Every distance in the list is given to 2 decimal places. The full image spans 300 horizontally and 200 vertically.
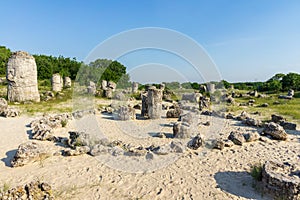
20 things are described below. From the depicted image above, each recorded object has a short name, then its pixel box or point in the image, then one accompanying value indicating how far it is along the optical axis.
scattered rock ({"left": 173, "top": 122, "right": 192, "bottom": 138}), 8.26
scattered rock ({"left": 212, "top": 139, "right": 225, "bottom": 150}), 6.90
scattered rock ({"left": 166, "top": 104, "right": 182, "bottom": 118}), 12.31
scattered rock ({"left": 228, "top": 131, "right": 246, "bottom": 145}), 7.40
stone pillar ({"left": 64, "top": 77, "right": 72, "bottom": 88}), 27.94
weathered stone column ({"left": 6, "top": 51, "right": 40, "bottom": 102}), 14.22
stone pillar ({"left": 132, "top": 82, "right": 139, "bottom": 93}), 29.32
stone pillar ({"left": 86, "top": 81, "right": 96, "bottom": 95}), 22.38
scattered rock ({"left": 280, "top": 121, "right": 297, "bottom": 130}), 9.55
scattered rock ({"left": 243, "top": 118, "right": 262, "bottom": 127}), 10.30
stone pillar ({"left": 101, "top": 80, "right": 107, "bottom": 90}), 28.09
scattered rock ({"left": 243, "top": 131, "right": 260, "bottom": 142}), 7.71
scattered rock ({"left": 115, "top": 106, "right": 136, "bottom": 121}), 11.45
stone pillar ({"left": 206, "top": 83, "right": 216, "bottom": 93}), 28.22
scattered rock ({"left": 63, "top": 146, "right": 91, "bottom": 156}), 6.16
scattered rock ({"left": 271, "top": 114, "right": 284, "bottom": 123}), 10.72
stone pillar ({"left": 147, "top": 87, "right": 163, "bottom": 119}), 11.91
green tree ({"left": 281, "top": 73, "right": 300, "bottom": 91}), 32.12
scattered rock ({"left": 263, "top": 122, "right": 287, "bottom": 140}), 8.07
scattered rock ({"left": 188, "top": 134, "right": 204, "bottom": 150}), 6.96
